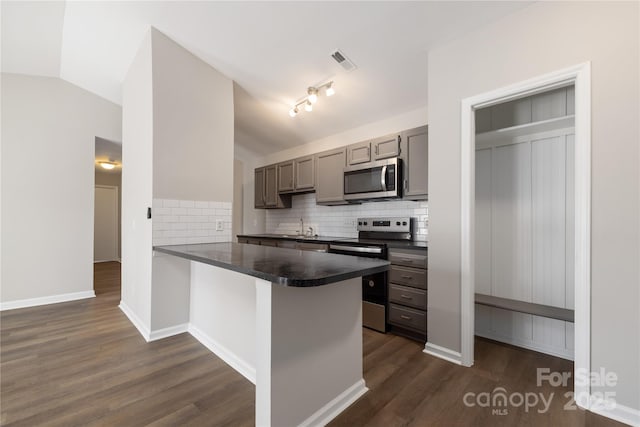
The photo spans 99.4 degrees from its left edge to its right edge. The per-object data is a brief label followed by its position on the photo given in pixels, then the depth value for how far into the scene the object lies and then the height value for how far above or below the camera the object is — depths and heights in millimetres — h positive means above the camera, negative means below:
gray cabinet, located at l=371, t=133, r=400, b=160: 2986 +767
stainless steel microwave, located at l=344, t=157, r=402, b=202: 2973 +390
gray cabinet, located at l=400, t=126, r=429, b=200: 2760 +545
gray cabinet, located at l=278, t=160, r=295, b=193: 4309 +596
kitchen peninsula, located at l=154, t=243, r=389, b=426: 1252 -639
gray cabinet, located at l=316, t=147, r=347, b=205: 3584 +505
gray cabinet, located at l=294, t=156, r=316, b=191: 3972 +601
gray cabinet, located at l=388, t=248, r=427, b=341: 2432 -730
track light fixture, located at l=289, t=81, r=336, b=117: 2771 +1258
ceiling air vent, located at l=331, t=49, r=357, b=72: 2482 +1443
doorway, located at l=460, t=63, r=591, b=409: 1598 +129
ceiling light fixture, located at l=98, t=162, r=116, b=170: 5320 +947
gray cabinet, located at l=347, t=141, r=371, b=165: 3280 +758
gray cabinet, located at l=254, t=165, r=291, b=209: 4582 +392
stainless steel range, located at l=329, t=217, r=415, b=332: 2709 -393
